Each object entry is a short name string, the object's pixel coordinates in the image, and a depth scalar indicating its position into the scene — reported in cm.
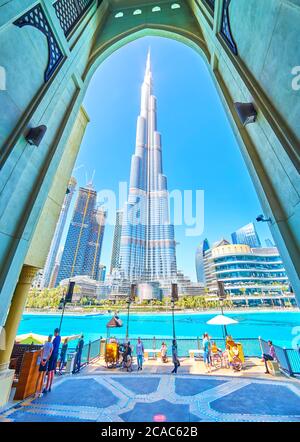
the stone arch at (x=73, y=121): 296
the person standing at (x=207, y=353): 837
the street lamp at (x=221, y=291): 1259
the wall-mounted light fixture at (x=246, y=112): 365
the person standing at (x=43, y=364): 551
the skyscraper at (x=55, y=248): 10594
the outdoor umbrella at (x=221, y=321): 1103
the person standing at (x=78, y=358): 795
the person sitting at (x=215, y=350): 931
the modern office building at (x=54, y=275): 10488
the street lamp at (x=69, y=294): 1045
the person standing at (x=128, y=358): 851
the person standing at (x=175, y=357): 786
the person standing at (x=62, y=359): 795
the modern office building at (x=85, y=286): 8475
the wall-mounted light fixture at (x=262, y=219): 365
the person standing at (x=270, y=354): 770
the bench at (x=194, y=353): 1012
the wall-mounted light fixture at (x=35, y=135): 378
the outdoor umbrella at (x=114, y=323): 1133
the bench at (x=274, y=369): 709
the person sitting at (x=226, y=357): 854
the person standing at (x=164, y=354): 982
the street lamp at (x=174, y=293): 1195
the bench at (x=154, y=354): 1066
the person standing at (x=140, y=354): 877
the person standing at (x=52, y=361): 565
